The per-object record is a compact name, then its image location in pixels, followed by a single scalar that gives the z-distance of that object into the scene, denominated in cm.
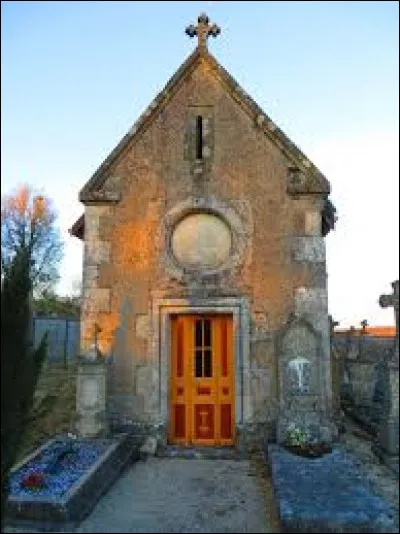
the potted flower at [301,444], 937
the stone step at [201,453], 1007
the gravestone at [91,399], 1032
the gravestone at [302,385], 1002
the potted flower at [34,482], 768
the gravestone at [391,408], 828
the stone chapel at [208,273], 1048
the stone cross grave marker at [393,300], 878
